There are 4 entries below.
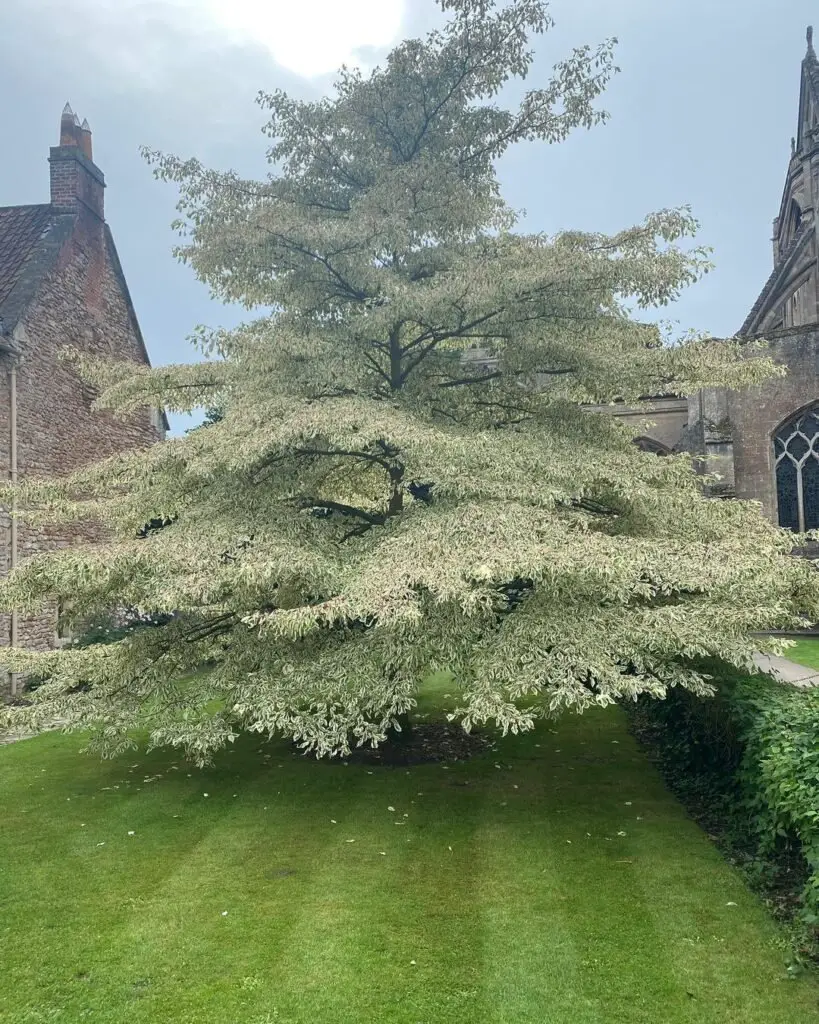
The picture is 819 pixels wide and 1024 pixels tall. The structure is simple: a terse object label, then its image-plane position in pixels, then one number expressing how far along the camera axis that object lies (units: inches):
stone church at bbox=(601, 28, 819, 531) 746.8
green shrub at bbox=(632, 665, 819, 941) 198.7
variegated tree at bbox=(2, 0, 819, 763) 258.4
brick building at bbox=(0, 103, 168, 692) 554.6
